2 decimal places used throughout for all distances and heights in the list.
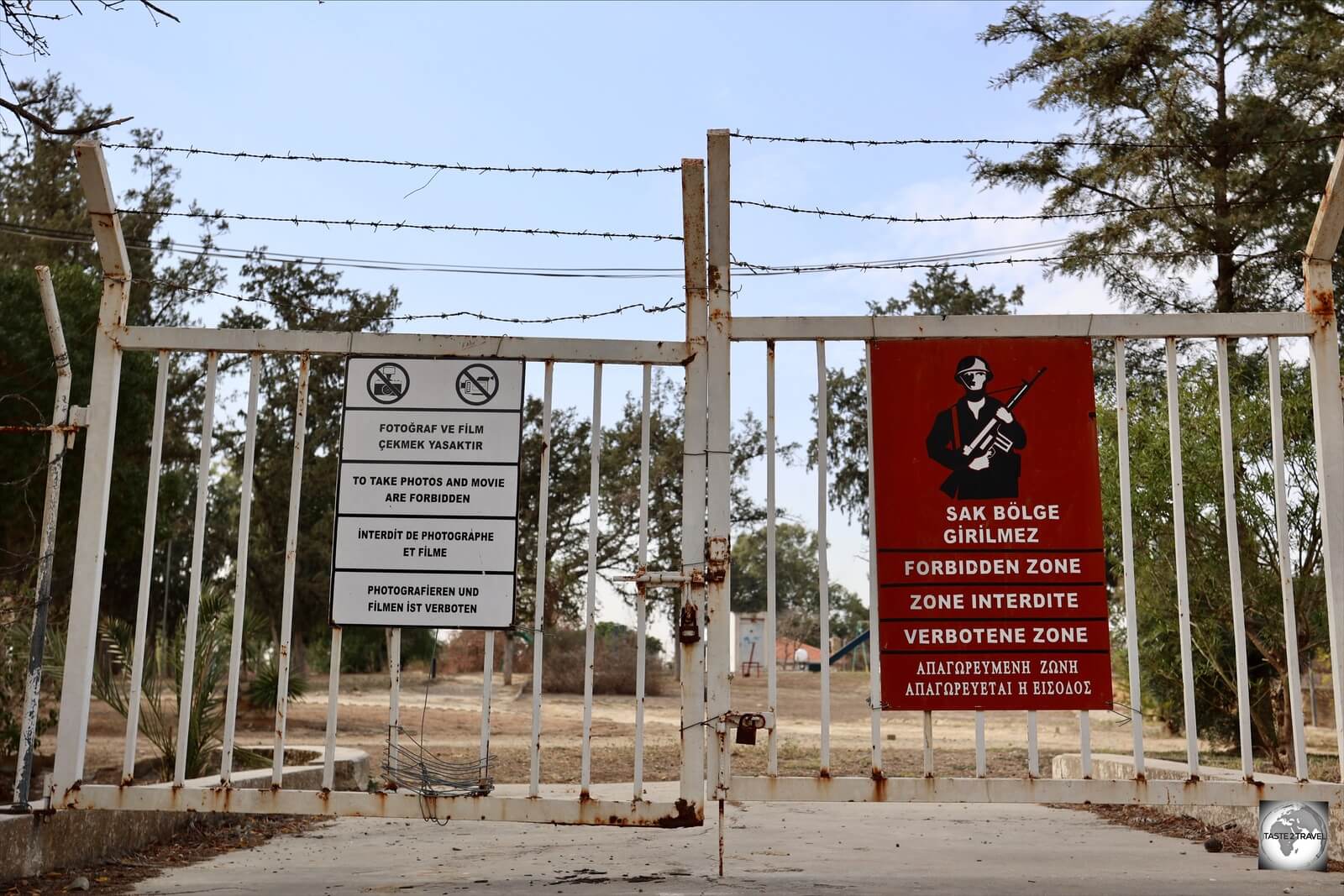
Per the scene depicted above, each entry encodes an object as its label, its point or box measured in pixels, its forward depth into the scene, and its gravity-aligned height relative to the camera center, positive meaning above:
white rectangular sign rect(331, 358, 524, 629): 4.66 +0.50
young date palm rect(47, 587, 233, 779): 7.57 -0.43
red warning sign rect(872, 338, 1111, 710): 4.59 +0.41
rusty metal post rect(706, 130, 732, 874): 4.49 +0.64
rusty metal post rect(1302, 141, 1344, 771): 4.57 +0.94
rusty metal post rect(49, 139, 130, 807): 4.64 +0.52
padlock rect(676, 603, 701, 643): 4.52 +0.00
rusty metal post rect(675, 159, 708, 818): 4.53 +0.55
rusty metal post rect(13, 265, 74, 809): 4.62 +0.30
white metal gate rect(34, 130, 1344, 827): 4.43 +0.46
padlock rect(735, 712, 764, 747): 4.48 -0.37
